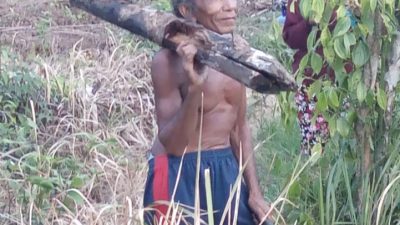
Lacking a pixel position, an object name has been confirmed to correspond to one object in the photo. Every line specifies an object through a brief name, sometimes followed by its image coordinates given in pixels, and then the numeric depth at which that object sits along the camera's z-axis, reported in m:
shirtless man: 3.85
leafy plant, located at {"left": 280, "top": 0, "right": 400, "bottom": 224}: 3.99
